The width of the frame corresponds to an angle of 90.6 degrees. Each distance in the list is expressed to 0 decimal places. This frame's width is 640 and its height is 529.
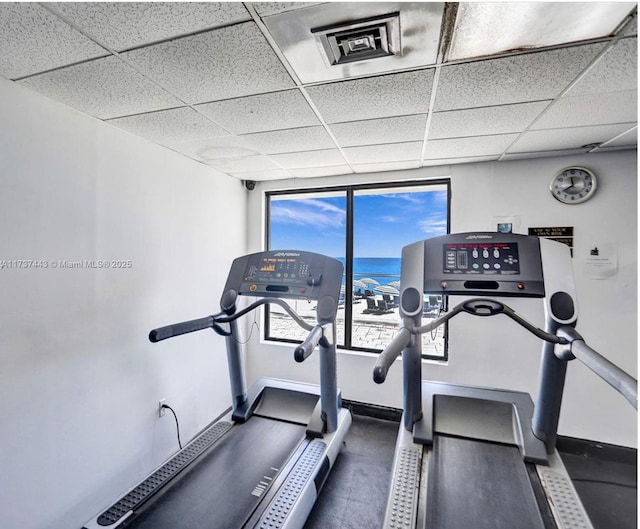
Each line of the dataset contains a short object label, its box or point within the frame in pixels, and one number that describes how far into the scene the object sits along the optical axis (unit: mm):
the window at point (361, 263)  3062
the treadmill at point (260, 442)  1604
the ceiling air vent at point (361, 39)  1094
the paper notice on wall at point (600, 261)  2408
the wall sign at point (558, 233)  2498
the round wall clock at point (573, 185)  2439
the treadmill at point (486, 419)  1445
